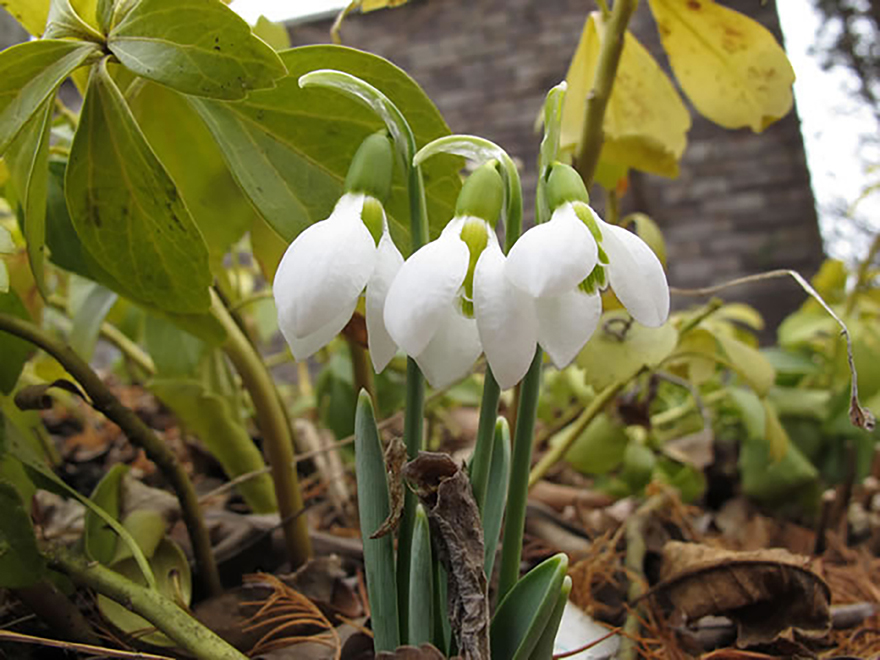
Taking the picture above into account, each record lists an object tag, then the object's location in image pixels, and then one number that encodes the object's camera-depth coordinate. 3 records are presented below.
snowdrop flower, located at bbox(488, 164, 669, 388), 0.24
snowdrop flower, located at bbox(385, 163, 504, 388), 0.25
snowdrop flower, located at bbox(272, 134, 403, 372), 0.25
